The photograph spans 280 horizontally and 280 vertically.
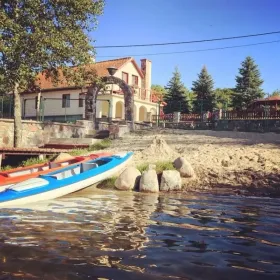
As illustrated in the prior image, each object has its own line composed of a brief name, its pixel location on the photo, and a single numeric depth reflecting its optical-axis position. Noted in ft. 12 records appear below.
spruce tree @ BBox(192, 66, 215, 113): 121.90
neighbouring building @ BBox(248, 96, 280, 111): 97.25
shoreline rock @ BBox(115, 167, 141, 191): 34.14
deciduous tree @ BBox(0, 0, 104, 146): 43.86
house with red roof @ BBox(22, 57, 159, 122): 111.65
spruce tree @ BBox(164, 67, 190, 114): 118.02
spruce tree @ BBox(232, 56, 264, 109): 114.62
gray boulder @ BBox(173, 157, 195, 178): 36.22
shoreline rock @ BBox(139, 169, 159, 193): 33.35
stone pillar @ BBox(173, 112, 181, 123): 86.69
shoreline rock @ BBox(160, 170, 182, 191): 33.91
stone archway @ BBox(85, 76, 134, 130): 74.34
